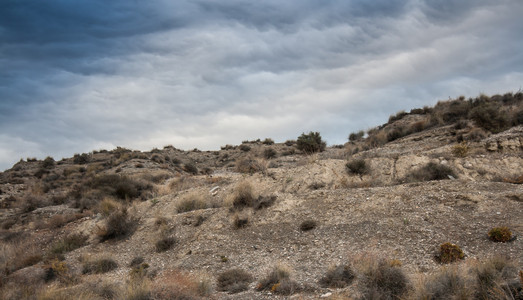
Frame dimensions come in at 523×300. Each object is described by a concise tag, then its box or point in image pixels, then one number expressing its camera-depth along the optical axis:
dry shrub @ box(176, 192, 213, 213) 14.93
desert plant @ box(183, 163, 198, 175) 32.09
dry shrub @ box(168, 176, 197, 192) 18.30
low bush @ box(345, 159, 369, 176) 14.75
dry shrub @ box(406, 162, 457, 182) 13.12
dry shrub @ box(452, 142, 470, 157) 14.19
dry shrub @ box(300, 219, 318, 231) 10.97
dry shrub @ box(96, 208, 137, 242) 14.10
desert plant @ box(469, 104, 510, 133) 16.97
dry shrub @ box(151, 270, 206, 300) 7.25
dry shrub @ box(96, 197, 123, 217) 15.56
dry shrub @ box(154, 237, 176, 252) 12.05
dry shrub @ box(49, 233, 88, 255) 13.67
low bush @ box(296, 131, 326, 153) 26.86
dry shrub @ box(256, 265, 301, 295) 7.63
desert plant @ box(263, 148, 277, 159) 28.41
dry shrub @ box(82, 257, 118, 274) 11.19
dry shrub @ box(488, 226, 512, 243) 8.11
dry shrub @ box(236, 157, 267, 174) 16.96
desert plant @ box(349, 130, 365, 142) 31.72
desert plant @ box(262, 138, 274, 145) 40.06
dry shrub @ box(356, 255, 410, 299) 6.59
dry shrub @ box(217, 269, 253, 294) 8.24
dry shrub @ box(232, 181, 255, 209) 13.29
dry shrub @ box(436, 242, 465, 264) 7.79
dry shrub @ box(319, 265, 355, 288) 7.55
